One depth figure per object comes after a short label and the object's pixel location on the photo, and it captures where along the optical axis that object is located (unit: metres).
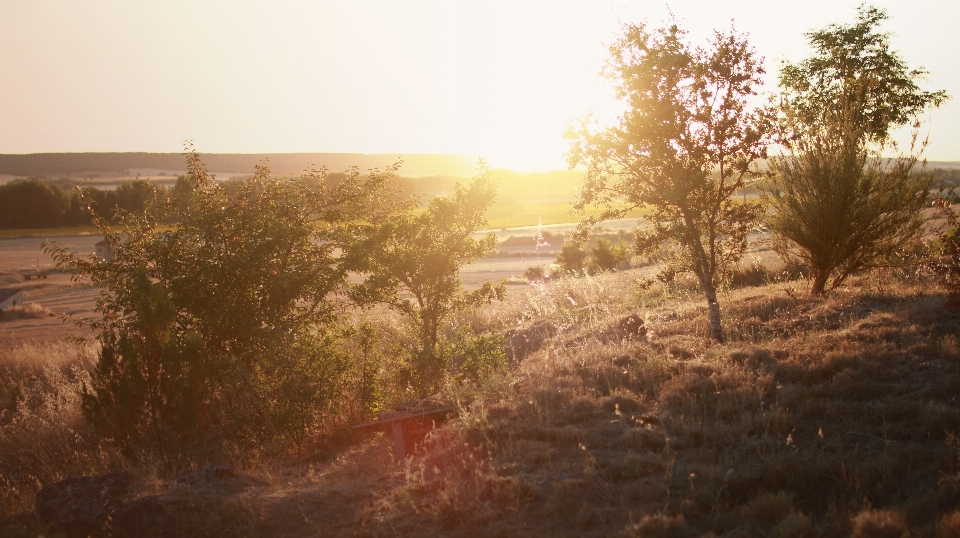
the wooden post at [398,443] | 7.01
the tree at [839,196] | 11.02
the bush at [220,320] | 8.62
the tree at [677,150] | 9.44
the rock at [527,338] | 12.97
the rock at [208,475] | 6.85
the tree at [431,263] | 10.05
